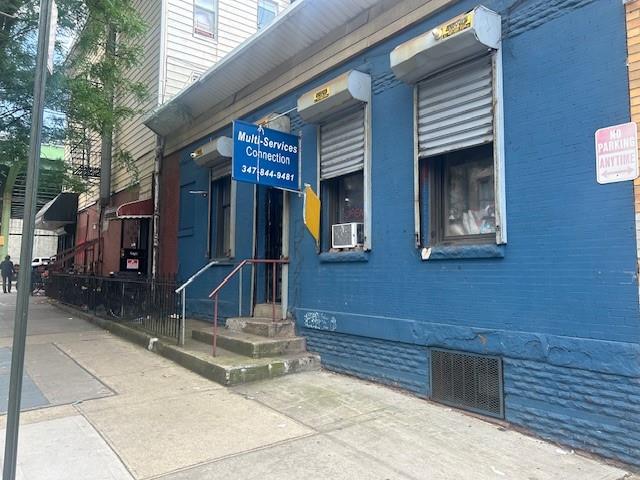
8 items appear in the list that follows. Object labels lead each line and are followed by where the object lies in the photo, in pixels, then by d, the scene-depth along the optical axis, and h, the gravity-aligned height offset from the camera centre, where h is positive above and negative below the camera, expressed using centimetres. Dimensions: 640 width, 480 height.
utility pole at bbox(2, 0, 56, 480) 296 +12
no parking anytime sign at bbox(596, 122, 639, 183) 405 +99
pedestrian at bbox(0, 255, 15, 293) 2307 +4
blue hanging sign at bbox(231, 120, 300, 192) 683 +168
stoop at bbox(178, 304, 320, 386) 636 -111
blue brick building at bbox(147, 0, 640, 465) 427 +70
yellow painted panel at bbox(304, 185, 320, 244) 741 +88
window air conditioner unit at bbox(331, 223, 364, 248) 680 +53
